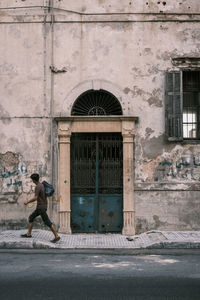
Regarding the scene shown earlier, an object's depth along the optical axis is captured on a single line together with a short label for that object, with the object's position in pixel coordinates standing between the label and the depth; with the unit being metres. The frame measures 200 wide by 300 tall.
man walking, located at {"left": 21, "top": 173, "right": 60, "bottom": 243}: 9.41
